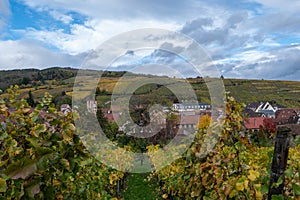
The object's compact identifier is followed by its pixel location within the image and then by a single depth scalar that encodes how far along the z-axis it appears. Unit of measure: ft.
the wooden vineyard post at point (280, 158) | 3.96
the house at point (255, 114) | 116.68
